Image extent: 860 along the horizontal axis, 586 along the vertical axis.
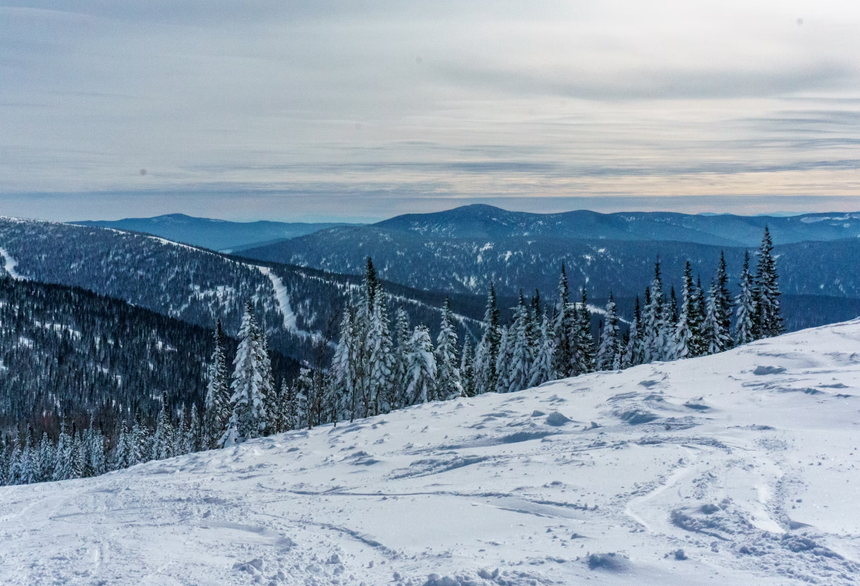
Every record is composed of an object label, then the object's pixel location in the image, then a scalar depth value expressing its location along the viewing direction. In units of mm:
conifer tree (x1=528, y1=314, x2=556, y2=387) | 42366
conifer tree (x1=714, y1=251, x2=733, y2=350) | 42438
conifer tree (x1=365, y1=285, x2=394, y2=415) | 38125
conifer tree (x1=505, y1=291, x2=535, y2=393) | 44781
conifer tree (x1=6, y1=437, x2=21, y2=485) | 82938
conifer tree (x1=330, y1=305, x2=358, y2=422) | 38688
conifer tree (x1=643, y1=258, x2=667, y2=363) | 46500
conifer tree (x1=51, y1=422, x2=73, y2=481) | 76375
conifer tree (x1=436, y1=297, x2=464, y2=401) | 41625
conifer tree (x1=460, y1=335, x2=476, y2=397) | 50469
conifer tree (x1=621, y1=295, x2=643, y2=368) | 50844
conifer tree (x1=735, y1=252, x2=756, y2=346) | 43500
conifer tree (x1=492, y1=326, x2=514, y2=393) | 47562
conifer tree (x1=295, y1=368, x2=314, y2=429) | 49125
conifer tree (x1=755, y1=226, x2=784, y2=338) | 42906
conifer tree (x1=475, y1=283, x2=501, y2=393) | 50275
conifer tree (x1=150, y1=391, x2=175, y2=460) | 68800
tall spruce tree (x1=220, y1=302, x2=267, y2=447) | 37312
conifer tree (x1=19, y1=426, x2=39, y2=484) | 80188
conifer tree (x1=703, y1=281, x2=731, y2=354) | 41938
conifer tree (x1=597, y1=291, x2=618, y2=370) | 48844
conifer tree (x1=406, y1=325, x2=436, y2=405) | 37938
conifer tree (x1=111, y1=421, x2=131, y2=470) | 72062
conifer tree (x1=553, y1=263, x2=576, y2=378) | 42250
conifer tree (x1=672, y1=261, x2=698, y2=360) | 40500
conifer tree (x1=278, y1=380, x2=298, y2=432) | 50812
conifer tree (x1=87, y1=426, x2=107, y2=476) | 81312
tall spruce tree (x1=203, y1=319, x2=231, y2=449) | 43750
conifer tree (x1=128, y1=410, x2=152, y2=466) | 70000
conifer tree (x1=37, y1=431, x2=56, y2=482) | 81062
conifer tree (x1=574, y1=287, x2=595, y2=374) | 42666
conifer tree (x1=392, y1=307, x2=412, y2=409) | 39609
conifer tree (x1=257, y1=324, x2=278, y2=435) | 38344
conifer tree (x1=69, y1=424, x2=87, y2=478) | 75938
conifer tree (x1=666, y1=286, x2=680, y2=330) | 44384
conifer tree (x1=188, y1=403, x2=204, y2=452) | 61312
